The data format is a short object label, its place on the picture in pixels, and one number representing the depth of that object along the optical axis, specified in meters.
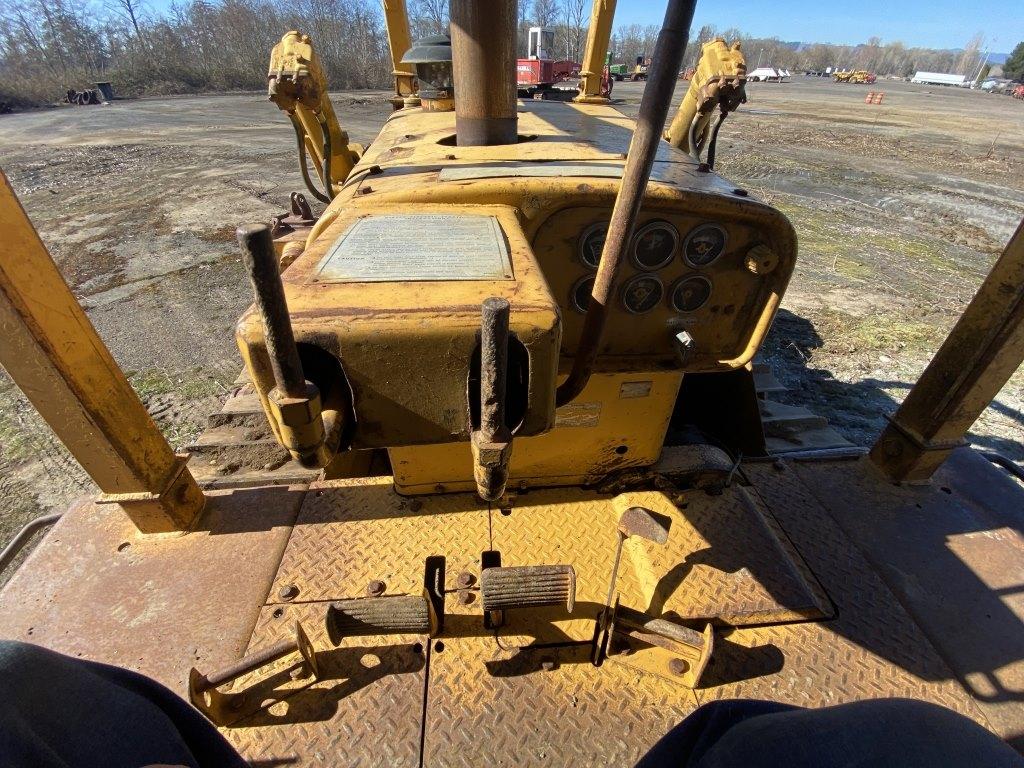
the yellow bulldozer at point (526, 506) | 0.38
